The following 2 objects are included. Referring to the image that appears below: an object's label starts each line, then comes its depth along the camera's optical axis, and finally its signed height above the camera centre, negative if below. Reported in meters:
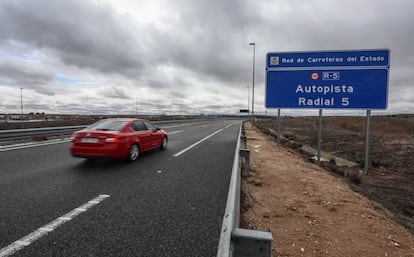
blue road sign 8.84 +1.46
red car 7.20 -0.90
